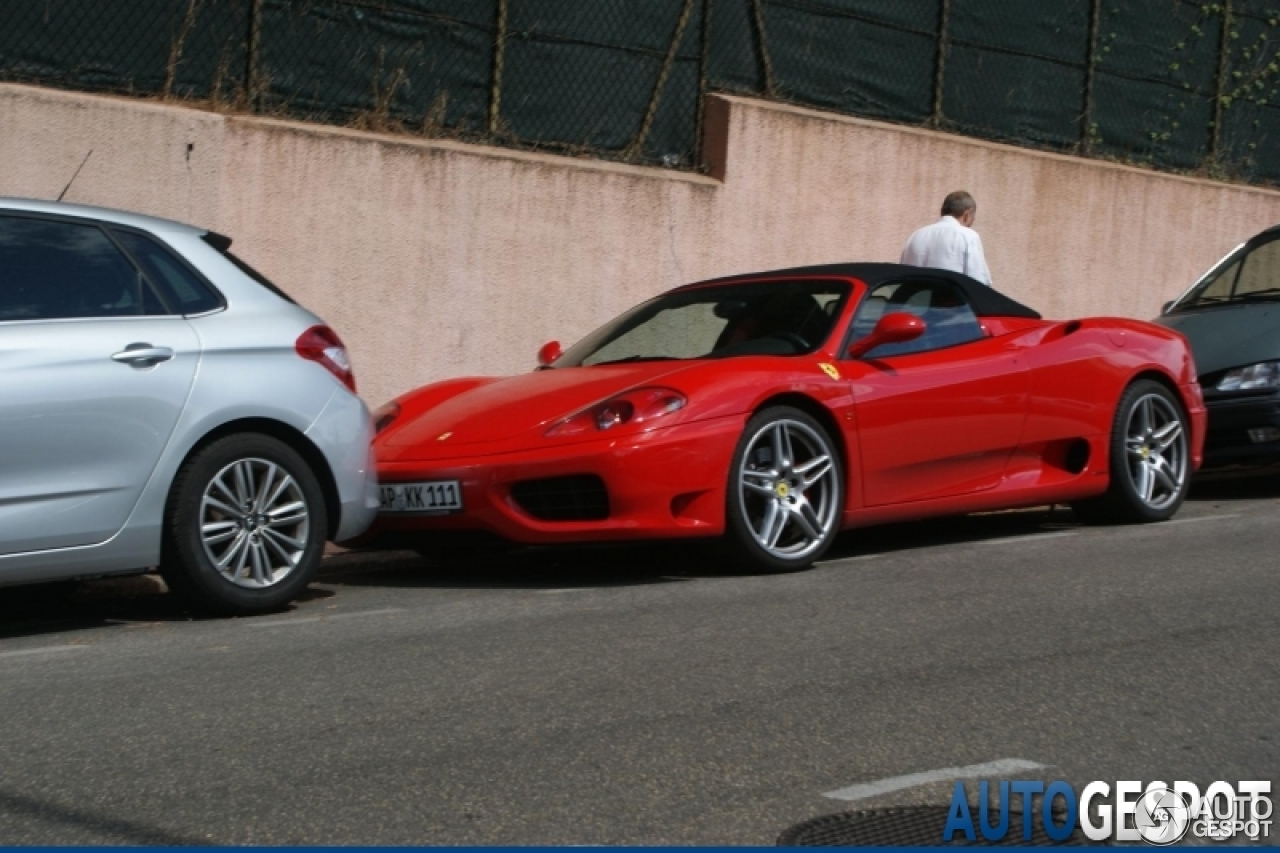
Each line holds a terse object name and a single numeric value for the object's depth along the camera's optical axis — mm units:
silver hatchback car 11725
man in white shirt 21684
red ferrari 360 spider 13876
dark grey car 19587
